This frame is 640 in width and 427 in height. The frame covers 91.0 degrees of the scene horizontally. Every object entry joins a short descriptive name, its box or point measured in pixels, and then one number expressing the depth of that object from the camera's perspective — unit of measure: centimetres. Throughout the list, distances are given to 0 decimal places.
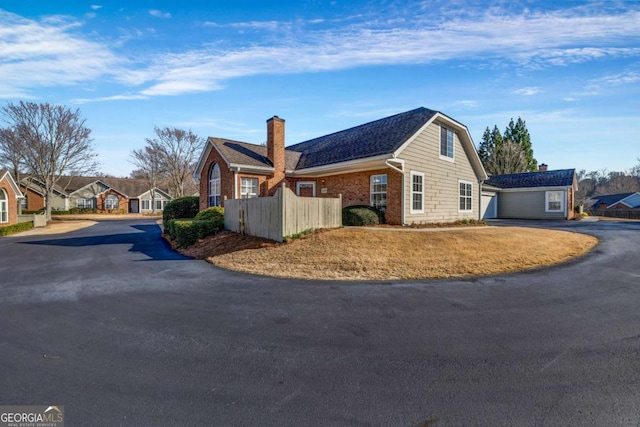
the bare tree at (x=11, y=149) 3139
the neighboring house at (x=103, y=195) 4728
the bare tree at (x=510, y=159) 4272
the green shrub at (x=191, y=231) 1303
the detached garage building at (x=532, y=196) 2532
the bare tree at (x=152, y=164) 4289
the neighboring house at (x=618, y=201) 4931
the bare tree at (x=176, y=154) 4175
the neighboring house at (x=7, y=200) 2595
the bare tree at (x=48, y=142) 3175
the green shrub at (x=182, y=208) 1992
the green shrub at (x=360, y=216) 1368
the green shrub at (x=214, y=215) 1474
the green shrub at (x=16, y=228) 2109
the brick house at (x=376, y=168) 1442
